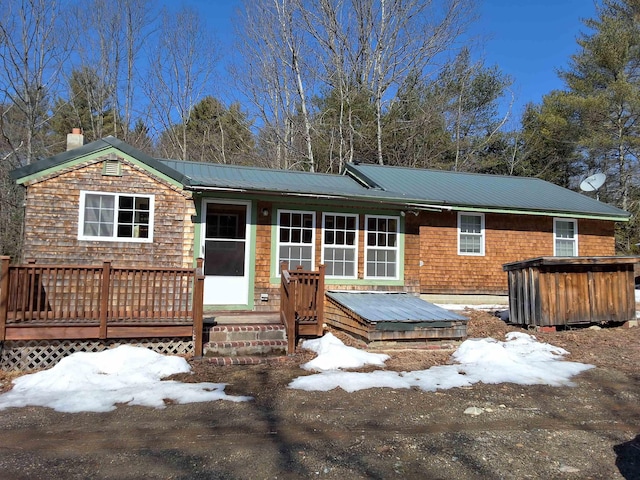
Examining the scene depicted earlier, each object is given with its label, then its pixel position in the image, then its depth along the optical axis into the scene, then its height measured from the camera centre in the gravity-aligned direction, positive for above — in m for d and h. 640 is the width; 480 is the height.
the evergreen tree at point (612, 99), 21.95 +8.21
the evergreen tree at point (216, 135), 25.88 +7.47
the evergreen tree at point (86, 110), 23.17 +7.84
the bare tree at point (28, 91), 18.28 +7.03
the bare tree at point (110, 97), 23.52 +8.52
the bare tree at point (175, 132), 25.66 +7.42
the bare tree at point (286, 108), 22.97 +8.15
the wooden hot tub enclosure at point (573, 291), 8.74 -0.45
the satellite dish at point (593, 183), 16.19 +3.08
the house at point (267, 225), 8.62 +0.86
